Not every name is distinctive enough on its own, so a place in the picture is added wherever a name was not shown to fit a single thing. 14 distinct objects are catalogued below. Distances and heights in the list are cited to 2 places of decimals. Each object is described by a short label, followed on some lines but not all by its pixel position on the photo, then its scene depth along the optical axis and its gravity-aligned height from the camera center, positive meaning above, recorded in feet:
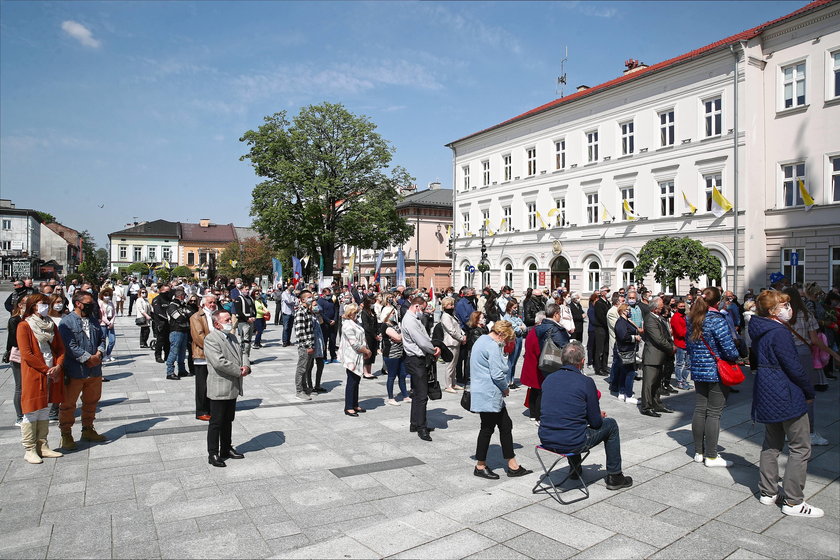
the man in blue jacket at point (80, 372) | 22.93 -3.84
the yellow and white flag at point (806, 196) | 90.48 +11.72
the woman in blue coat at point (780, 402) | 16.53 -3.79
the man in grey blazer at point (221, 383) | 21.25 -3.92
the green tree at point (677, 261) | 83.25 +1.82
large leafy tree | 137.59 +22.30
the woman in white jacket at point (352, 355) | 29.71 -4.14
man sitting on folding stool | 17.28 -4.12
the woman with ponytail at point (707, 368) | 20.68 -3.43
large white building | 92.07 +20.74
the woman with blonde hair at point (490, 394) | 19.88 -4.10
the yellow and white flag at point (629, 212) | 115.03 +12.11
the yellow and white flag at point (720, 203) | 96.73 +11.59
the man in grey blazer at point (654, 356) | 29.53 -4.23
